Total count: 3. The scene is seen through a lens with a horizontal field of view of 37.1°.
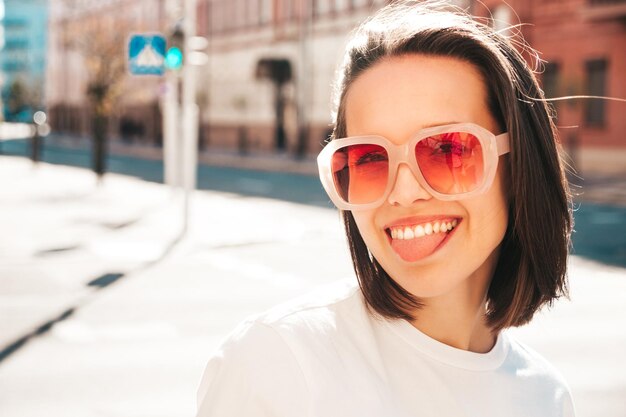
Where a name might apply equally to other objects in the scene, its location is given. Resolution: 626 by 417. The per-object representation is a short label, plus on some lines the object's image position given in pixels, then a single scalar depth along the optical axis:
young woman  1.68
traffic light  16.34
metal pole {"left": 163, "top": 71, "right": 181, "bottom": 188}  21.97
